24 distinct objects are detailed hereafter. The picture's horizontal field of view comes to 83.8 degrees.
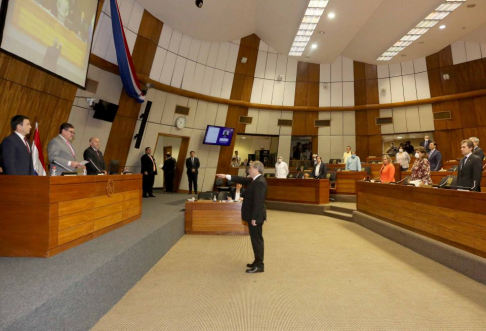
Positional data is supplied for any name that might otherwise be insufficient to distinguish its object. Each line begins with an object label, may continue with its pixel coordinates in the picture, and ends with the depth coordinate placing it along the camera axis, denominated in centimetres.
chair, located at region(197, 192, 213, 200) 531
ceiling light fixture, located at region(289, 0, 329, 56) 742
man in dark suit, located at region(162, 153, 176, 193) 862
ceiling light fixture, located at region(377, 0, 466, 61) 726
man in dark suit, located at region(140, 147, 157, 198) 720
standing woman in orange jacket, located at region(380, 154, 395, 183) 554
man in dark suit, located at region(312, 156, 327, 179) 754
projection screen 372
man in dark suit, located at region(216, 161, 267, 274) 303
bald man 385
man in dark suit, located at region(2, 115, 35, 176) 253
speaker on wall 780
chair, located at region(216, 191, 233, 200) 536
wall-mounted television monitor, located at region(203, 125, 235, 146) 959
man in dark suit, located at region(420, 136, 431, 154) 878
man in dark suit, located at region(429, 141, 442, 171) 624
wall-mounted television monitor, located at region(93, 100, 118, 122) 649
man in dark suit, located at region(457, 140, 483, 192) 327
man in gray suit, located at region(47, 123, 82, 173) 301
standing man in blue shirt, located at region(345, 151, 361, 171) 833
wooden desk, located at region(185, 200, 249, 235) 487
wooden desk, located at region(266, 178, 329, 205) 724
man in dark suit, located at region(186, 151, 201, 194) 859
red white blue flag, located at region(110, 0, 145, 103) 595
